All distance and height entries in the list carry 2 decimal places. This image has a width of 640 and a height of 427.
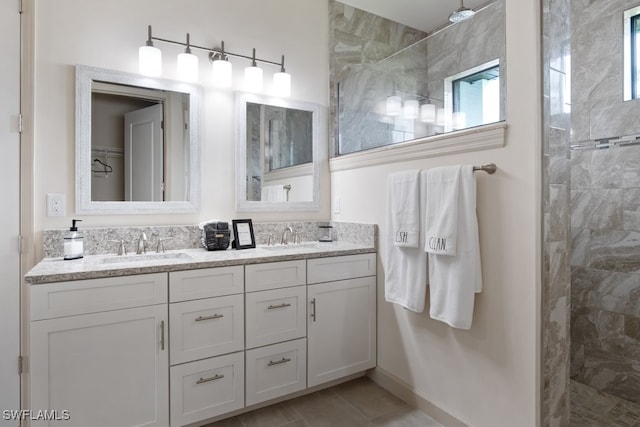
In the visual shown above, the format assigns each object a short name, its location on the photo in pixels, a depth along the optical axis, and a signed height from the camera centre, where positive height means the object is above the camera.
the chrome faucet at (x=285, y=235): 2.60 -0.17
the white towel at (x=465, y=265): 1.70 -0.25
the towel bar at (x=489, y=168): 1.68 +0.21
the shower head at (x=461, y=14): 2.36 +1.33
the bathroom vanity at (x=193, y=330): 1.52 -0.60
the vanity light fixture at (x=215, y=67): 2.08 +0.93
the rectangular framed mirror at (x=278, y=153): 2.47 +0.44
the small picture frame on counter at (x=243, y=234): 2.34 -0.14
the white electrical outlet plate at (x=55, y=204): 1.92 +0.05
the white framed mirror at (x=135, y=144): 2.01 +0.41
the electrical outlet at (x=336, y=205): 2.77 +0.06
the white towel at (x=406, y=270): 1.96 -0.33
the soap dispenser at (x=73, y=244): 1.83 -0.16
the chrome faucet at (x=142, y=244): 2.08 -0.19
